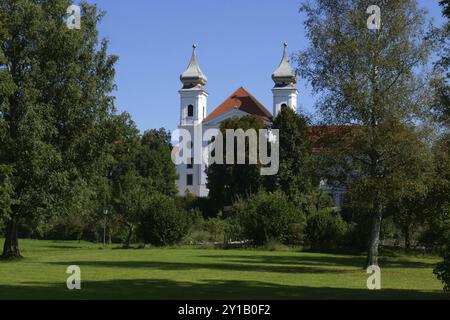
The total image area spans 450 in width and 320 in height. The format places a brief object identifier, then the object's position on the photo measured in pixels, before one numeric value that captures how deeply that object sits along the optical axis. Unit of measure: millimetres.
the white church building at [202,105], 109938
